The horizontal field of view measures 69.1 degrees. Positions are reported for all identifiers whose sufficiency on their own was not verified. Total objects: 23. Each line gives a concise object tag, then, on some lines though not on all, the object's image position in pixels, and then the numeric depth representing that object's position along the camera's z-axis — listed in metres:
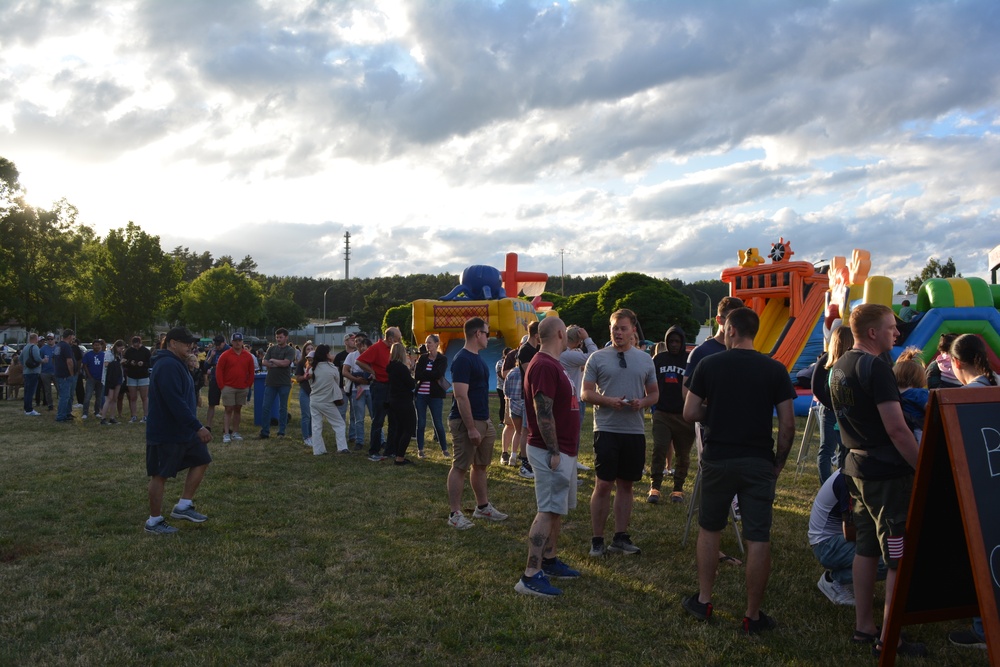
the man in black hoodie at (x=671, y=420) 7.15
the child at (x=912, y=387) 4.18
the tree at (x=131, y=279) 50.75
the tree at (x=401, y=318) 63.29
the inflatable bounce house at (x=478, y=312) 19.11
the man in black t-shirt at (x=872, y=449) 3.65
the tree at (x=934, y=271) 49.69
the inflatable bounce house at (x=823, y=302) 11.97
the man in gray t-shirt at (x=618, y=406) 5.36
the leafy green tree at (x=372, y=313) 74.56
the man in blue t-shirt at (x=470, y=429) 6.25
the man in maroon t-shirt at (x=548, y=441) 4.79
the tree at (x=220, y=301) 62.66
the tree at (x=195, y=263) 105.12
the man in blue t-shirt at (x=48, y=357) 15.20
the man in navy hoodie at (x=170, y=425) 6.16
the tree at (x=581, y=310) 52.16
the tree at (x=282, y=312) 78.94
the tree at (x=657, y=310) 45.47
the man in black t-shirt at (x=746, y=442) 4.07
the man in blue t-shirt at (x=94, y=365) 14.46
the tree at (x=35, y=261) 36.28
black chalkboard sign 3.23
